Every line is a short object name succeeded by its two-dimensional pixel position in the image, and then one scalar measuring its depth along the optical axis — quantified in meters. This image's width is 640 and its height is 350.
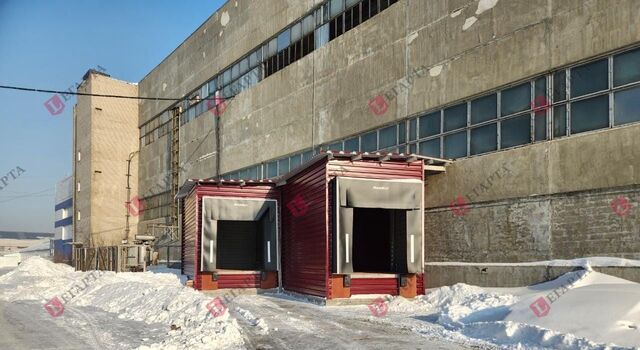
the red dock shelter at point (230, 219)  19.50
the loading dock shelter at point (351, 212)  15.78
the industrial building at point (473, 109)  12.78
